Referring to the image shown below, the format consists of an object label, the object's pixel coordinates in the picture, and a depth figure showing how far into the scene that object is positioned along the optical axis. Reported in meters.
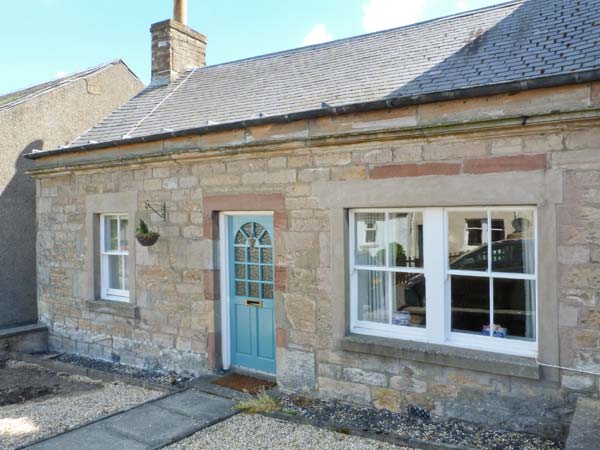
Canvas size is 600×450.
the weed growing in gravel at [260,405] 5.56
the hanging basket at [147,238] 6.98
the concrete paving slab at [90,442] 4.82
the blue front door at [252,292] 6.52
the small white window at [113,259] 8.04
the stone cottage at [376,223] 4.51
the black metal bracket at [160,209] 7.13
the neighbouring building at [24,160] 9.48
